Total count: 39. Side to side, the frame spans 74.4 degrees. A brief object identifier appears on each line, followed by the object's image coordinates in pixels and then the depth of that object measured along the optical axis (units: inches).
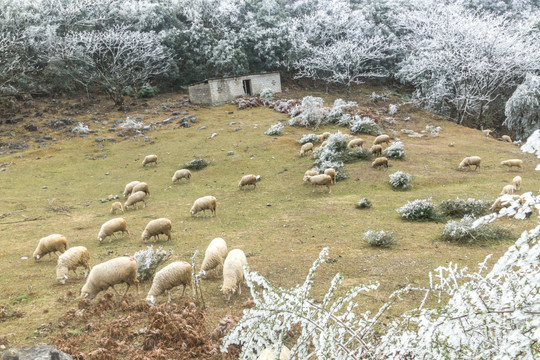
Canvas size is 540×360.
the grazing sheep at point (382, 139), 913.9
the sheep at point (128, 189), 738.2
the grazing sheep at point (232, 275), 311.7
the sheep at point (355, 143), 884.6
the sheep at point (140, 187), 719.7
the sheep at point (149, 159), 953.5
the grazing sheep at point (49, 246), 429.7
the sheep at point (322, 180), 672.4
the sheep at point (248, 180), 727.1
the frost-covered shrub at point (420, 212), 512.4
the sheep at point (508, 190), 553.9
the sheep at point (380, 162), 773.3
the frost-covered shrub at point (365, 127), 1085.6
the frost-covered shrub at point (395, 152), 845.8
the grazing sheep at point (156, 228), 479.5
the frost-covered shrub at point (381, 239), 417.1
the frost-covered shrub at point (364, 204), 578.2
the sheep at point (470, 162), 754.8
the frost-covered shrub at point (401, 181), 670.5
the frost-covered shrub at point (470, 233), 417.7
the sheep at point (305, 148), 903.1
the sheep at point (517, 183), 604.4
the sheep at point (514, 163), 756.0
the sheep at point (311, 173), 738.8
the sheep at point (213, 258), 355.3
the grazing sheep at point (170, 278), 305.6
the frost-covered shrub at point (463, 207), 506.6
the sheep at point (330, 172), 715.4
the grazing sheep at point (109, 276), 311.0
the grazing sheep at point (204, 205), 582.8
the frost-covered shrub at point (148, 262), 354.9
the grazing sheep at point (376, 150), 840.9
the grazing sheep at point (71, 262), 360.5
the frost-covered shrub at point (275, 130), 1120.8
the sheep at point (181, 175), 815.1
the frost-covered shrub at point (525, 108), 1229.1
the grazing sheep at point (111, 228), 495.8
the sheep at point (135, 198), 666.8
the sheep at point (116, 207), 649.0
